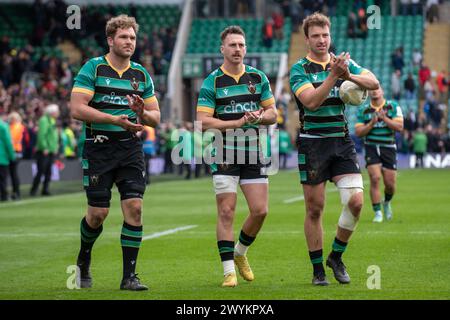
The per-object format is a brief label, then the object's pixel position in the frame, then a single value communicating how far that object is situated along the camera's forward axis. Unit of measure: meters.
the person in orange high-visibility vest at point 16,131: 27.78
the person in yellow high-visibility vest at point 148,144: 32.72
